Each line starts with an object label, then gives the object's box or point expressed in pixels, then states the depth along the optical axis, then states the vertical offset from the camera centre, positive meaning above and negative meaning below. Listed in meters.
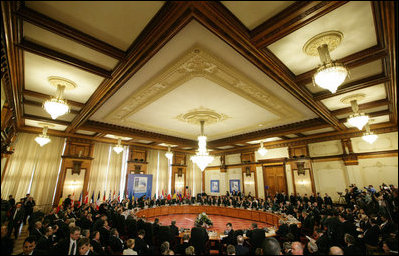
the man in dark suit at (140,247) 3.99 -1.45
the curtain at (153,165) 13.11 +1.00
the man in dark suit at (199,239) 4.62 -1.48
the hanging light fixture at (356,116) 5.72 +2.00
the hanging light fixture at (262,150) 10.84 +1.70
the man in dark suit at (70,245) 3.55 -1.30
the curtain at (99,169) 10.43 +0.57
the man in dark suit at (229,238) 4.82 -1.50
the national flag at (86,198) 9.25 -0.96
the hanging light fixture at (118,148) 10.15 +1.68
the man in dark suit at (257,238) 4.75 -1.47
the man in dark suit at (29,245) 3.08 -1.11
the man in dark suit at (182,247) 4.42 -1.61
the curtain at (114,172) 11.13 +0.40
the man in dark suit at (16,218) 5.43 -1.18
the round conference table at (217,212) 8.51 -1.79
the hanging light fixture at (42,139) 7.61 +1.62
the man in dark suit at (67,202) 8.64 -1.08
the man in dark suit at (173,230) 5.17 -1.44
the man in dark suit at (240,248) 3.96 -1.47
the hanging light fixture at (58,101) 4.46 +1.86
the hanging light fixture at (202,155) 8.03 +1.06
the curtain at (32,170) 8.18 +0.41
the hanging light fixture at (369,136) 7.24 +1.71
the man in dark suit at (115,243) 4.30 -1.49
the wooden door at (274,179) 11.43 +0.06
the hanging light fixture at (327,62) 3.38 +2.28
